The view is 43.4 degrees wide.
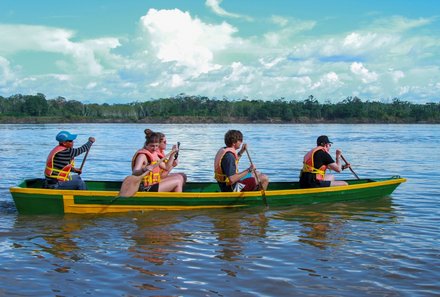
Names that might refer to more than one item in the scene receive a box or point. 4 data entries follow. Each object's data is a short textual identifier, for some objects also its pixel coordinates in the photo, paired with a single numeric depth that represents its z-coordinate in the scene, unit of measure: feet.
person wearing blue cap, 29.63
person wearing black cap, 33.50
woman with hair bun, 29.63
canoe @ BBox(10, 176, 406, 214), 29.12
